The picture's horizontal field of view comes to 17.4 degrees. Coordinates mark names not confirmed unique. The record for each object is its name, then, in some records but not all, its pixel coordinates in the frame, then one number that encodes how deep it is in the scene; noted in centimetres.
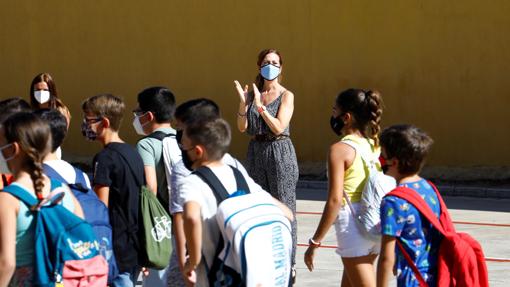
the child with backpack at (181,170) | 813
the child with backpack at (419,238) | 753
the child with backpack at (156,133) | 987
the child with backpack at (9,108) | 922
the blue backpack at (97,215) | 749
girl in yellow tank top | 924
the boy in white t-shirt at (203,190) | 700
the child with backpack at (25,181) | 671
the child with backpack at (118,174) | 938
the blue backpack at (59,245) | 676
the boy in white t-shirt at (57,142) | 793
